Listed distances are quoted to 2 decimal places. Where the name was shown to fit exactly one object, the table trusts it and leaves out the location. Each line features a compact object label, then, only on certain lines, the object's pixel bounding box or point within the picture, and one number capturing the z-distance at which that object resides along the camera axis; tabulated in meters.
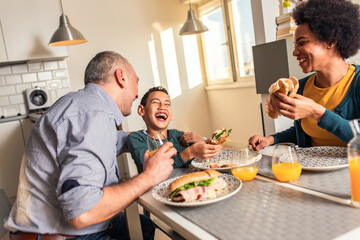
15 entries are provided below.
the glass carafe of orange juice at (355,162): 0.83
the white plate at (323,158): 1.11
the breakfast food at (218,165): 1.34
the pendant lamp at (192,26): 4.54
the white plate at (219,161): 1.30
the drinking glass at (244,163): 1.12
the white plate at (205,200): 0.93
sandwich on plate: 0.97
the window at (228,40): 4.98
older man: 0.99
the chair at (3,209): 1.25
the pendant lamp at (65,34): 3.66
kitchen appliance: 4.34
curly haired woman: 1.56
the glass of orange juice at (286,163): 1.05
